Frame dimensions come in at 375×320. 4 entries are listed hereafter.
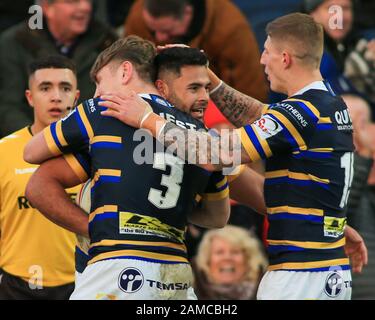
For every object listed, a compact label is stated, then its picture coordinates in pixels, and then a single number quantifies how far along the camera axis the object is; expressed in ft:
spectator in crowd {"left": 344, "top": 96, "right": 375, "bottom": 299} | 34.42
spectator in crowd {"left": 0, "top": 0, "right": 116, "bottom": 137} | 34.83
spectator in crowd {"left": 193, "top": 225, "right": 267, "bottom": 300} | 33.96
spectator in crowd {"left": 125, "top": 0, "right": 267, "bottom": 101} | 35.81
